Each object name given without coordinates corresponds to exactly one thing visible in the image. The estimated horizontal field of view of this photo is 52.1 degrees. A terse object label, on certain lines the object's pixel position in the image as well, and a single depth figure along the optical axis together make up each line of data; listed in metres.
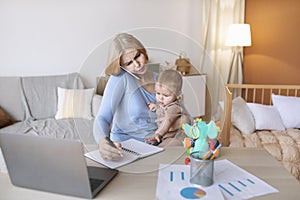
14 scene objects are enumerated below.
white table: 0.91
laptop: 0.86
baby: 0.99
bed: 2.41
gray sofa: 3.15
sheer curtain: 3.54
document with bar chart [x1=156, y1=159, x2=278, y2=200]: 0.90
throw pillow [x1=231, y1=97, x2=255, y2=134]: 2.80
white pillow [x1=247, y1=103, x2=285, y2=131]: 2.87
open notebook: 1.11
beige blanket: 2.35
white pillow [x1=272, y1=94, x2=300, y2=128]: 2.94
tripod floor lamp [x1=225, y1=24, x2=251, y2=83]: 3.28
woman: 0.98
